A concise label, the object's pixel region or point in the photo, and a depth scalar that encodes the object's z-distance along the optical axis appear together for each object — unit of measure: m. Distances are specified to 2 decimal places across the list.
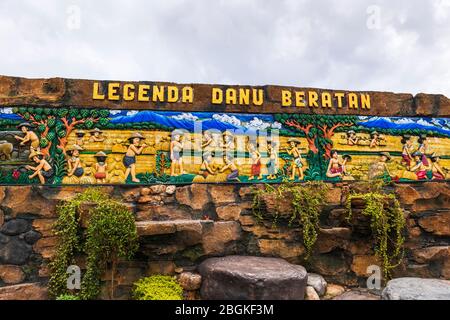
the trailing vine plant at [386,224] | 5.84
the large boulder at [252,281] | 4.70
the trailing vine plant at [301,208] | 5.94
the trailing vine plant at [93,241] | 5.10
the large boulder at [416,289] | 4.45
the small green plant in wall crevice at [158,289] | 5.12
